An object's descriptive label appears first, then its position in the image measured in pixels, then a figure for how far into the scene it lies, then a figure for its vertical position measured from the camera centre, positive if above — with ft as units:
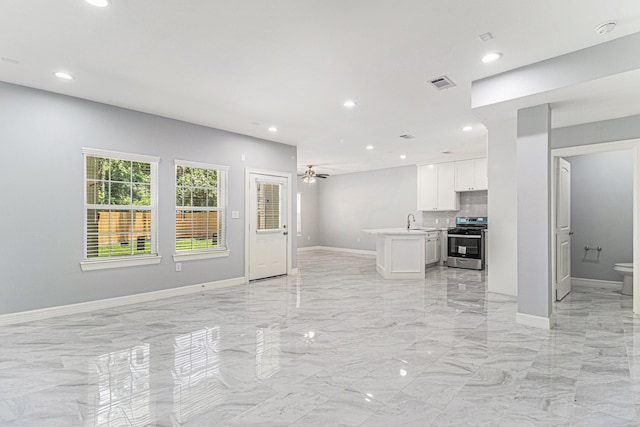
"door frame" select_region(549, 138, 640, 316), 13.26 +1.11
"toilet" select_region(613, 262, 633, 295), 15.60 -2.99
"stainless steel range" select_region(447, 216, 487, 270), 24.03 -2.24
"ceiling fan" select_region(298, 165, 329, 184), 29.71 +3.50
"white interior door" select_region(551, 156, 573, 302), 14.75 -0.22
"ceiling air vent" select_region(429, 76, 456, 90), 11.88 +4.87
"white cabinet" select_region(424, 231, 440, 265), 25.17 -2.62
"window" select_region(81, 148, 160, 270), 14.46 +0.29
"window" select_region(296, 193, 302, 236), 36.58 +0.42
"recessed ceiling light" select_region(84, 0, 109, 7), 7.64 +4.97
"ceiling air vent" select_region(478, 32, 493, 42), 8.97 +4.90
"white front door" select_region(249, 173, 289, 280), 20.40 -0.74
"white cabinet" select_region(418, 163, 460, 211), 27.32 +2.23
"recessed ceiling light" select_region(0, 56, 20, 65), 10.52 +5.00
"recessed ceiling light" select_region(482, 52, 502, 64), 10.09 +4.90
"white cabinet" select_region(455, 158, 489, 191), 25.58 +3.14
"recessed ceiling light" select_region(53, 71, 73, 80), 11.62 +5.02
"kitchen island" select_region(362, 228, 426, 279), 20.88 -2.54
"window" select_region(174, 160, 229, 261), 17.40 +0.27
